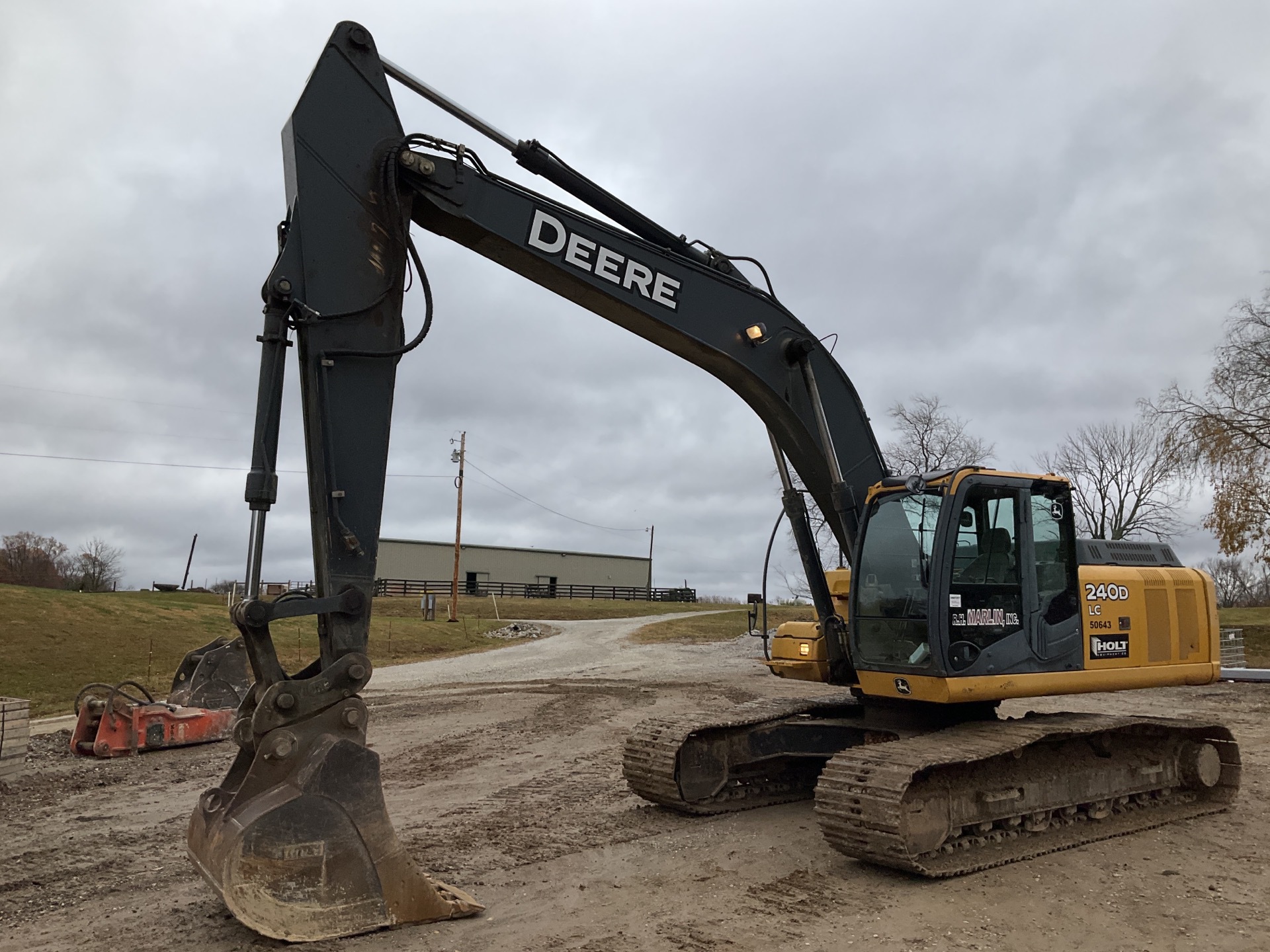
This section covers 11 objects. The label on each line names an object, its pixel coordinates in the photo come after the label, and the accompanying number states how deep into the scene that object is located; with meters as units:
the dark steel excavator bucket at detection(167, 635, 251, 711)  13.17
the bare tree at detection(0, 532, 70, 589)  69.44
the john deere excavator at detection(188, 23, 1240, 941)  4.90
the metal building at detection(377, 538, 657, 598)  62.59
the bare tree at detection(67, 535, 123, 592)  61.23
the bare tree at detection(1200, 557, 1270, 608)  58.78
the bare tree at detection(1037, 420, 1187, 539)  38.03
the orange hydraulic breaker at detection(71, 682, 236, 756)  11.35
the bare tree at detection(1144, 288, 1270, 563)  23.98
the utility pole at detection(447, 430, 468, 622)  37.88
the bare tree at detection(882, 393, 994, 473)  35.81
